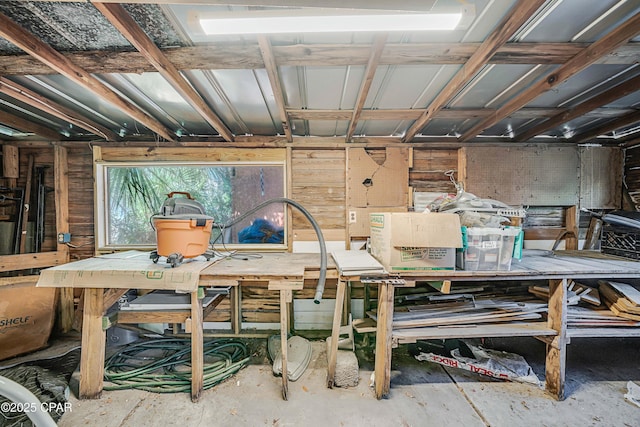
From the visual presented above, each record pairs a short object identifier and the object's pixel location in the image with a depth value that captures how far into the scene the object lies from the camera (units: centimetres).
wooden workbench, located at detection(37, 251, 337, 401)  178
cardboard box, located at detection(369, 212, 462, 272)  174
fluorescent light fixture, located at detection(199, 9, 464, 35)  105
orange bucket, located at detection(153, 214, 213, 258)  196
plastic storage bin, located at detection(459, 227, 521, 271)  181
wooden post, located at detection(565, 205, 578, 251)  293
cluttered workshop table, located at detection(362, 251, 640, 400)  184
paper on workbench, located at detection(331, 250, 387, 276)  182
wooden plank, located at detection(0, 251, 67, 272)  254
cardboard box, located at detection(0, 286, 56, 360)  234
